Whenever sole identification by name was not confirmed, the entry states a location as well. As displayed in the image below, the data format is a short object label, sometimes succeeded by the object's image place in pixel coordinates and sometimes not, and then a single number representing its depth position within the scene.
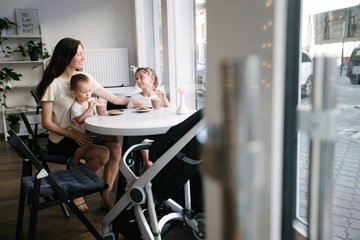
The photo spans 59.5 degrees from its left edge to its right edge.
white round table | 1.76
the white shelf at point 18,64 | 4.97
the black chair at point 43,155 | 2.29
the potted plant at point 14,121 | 5.06
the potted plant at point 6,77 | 4.94
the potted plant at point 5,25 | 4.77
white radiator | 5.34
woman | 2.30
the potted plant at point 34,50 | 5.01
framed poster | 5.08
